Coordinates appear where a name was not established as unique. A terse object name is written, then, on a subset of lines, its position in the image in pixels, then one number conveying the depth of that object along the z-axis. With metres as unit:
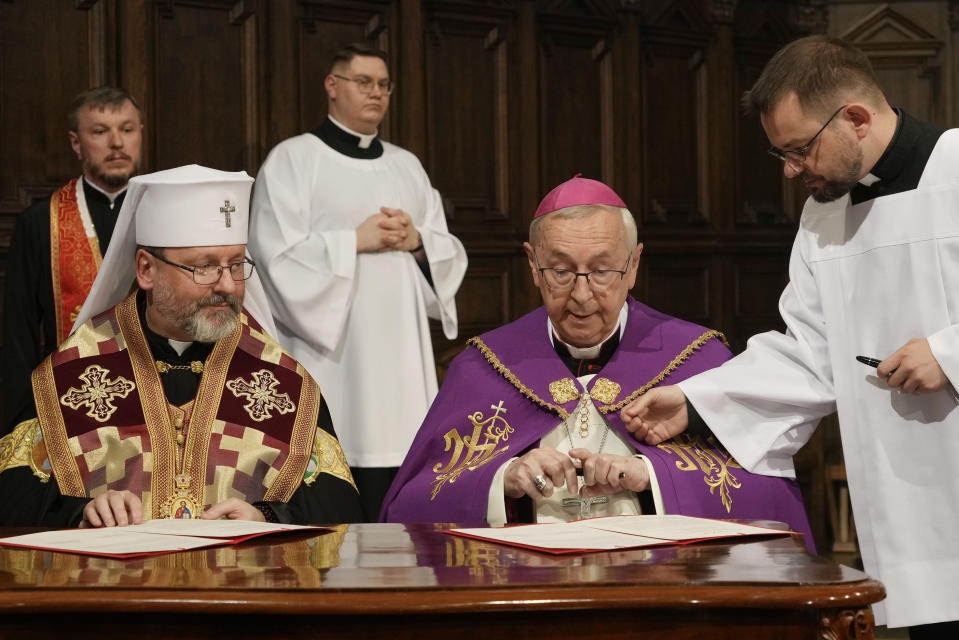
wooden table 2.03
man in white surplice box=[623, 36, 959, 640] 3.27
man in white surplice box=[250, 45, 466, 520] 5.84
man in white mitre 3.37
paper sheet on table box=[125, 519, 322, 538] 2.61
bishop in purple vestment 3.26
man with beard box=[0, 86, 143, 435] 5.38
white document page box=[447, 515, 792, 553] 2.44
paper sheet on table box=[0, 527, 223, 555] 2.43
